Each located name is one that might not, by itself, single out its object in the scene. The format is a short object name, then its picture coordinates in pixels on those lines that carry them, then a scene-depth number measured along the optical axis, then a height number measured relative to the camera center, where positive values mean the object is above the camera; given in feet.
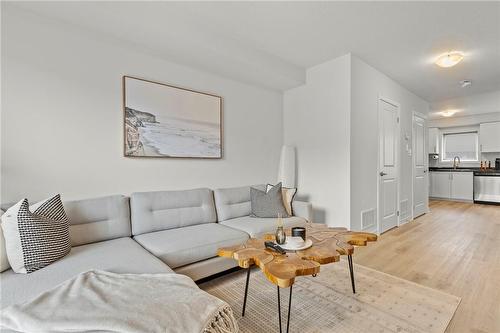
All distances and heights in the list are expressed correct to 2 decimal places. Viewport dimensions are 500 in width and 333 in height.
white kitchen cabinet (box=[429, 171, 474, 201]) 20.77 -1.88
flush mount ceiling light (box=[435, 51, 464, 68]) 9.88 +4.39
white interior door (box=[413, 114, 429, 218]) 15.33 -0.24
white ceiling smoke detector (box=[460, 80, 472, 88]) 13.46 +4.63
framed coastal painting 8.11 +1.67
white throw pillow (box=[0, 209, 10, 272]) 4.71 -1.78
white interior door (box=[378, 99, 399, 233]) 12.07 -0.02
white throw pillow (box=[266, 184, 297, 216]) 9.64 -1.29
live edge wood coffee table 4.33 -1.88
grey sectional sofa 4.73 -2.03
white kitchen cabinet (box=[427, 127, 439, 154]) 23.93 +2.35
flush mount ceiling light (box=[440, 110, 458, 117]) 19.74 +4.35
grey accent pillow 9.25 -1.46
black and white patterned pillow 4.73 -1.48
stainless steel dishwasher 19.42 -1.88
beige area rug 5.11 -3.40
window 22.35 +1.76
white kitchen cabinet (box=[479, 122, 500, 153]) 19.87 +2.30
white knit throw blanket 3.09 -2.02
